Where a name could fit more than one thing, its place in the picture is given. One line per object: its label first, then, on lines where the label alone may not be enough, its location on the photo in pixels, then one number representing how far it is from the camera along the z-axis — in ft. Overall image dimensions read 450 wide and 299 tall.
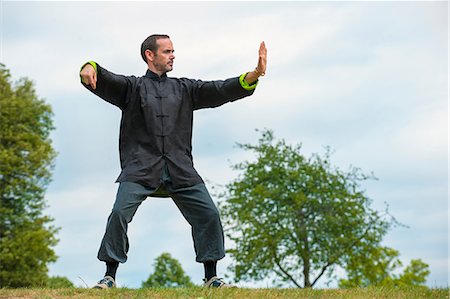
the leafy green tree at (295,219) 67.46
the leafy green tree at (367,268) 70.90
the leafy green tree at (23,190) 85.76
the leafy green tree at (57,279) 103.22
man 26.76
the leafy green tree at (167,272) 107.65
